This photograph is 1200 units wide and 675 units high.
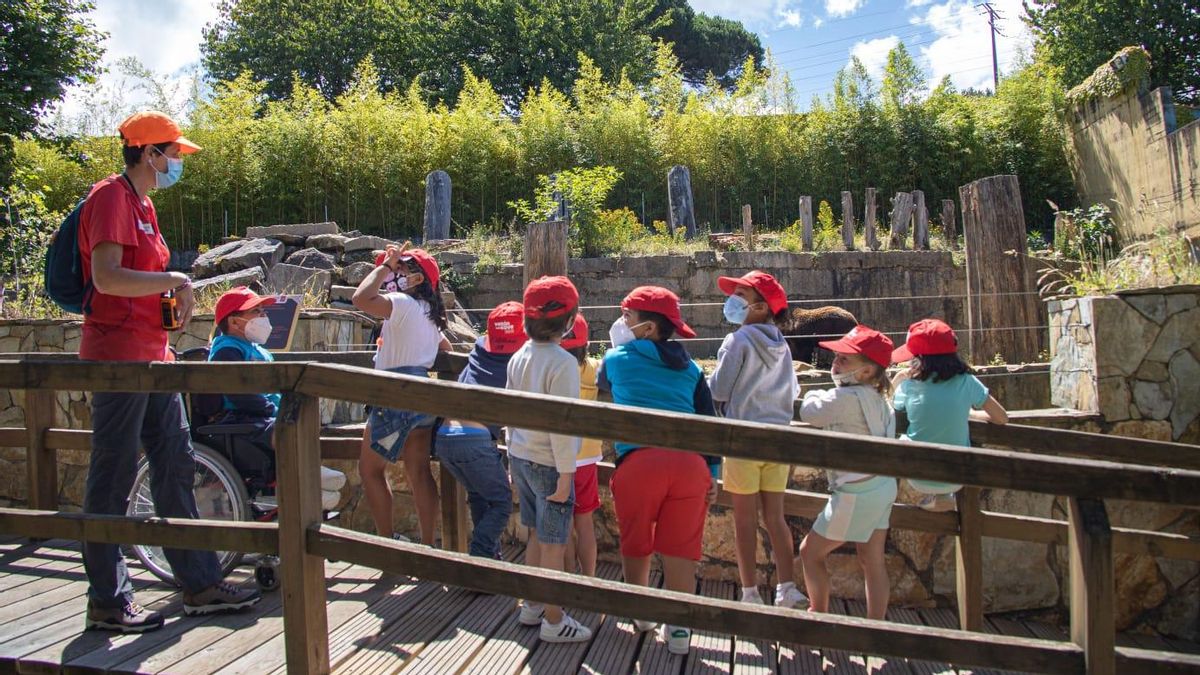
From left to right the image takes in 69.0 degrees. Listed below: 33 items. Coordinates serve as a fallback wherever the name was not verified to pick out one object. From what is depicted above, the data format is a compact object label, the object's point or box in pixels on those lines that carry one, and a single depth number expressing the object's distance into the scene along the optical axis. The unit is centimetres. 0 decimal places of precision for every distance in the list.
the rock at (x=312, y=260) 1162
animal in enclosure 1038
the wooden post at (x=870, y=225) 1382
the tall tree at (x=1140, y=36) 1667
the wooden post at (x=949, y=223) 1460
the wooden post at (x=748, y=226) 1375
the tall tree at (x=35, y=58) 1204
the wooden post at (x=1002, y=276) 591
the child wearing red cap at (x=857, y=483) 297
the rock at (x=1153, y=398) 452
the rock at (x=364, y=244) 1267
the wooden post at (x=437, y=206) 1355
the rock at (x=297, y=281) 986
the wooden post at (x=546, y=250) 572
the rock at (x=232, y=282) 908
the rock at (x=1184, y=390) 456
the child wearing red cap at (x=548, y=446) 283
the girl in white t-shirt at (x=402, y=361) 344
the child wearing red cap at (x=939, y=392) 325
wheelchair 343
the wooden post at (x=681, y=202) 1422
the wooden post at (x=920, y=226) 1391
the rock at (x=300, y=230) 1309
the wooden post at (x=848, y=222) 1362
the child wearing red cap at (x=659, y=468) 286
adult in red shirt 267
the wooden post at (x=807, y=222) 1367
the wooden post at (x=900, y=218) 1402
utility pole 3747
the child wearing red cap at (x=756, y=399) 323
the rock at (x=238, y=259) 1155
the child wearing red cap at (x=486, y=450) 331
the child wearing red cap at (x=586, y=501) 314
